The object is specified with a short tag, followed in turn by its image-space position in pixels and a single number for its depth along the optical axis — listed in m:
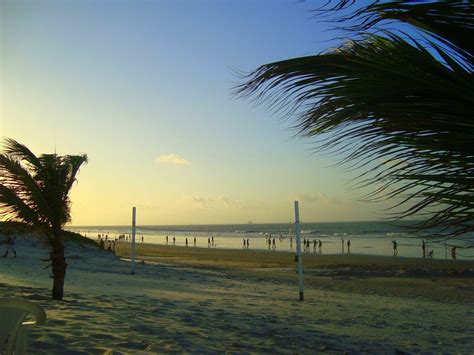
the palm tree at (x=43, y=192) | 7.47
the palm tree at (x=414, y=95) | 1.70
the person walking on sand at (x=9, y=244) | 17.06
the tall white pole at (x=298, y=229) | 10.56
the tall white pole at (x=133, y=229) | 15.14
